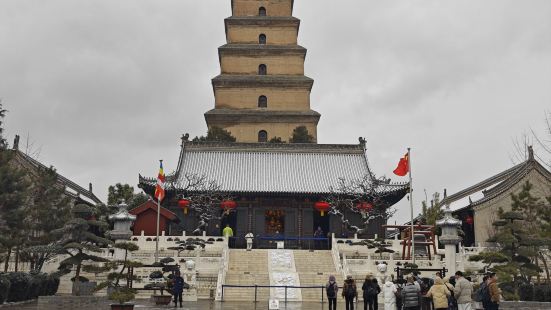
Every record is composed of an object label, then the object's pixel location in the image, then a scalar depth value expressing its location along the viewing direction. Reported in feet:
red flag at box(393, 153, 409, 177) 83.20
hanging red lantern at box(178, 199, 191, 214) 102.53
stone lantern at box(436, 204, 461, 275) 68.44
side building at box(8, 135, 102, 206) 102.27
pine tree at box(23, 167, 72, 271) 64.54
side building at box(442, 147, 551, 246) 107.86
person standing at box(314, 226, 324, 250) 104.22
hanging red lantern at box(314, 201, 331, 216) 104.42
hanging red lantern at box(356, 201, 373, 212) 103.24
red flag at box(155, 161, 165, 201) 80.62
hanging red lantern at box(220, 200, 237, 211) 102.78
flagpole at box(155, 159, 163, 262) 69.21
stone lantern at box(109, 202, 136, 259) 68.59
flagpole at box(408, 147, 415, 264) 70.46
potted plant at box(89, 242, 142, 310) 41.65
